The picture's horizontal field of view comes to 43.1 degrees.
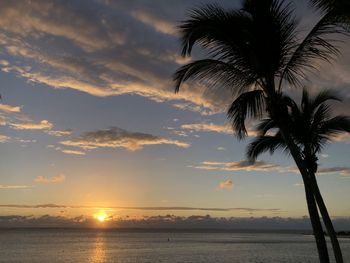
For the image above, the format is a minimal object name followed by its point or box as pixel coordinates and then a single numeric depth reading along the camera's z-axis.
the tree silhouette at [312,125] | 11.37
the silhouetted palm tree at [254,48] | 8.27
